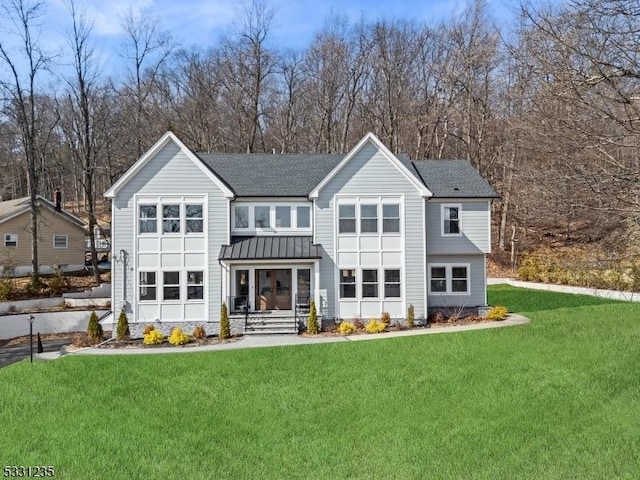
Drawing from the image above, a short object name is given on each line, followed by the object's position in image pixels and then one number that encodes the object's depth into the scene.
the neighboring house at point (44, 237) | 32.03
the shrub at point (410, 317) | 19.09
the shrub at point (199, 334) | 18.22
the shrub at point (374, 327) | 18.44
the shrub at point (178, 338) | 17.38
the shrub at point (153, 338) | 17.47
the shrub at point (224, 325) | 18.07
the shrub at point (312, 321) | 18.56
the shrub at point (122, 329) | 18.30
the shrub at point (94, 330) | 18.28
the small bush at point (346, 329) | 18.33
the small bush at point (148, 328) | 18.09
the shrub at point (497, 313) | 19.06
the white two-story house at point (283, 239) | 19.25
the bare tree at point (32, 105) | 28.03
